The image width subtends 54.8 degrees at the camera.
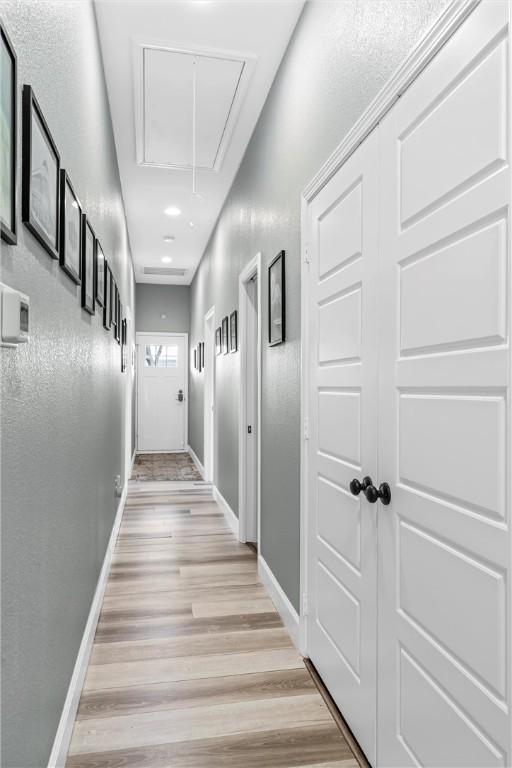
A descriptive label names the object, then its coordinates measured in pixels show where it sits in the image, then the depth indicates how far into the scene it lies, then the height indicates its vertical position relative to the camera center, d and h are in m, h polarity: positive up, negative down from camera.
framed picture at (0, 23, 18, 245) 0.91 +0.48
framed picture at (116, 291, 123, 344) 3.86 +0.56
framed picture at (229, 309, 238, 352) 4.06 +0.48
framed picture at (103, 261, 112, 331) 2.85 +0.53
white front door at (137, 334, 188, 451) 8.58 -0.06
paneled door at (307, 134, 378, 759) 1.55 -0.16
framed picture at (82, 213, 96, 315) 1.95 +0.51
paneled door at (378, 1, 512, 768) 0.98 -0.05
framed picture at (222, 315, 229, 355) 4.52 +0.49
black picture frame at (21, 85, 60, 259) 1.08 +0.52
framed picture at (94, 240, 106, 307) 2.35 +0.57
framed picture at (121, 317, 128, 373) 4.46 +0.41
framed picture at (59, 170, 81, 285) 1.49 +0.53
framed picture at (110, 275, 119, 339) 3.33 +0.57
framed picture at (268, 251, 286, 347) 2.54 +0.47
